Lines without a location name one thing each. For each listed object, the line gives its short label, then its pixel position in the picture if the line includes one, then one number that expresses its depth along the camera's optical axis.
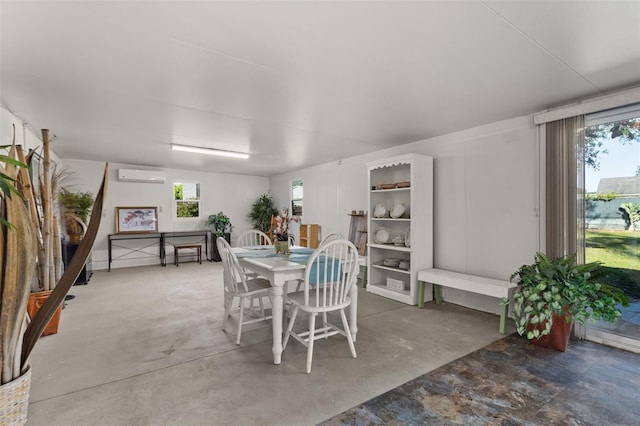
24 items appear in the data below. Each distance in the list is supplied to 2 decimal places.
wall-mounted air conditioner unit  6.64
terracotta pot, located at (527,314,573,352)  2.69
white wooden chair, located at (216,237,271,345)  2.77
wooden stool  6.96
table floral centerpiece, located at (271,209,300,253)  3.28
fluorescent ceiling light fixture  4.97
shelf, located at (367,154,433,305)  4.11
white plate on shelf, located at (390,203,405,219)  4.46
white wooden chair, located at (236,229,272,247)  4.28
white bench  3.16
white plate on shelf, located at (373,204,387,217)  4.75
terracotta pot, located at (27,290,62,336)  2.98
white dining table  2.46
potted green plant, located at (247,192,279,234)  8.30
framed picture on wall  6.80
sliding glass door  2.75
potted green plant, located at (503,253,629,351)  2.54
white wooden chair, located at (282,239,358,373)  2.40
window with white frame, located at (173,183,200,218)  7.54
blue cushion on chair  2.53
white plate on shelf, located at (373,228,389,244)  4.71
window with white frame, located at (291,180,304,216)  7.57
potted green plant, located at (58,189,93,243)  5.52
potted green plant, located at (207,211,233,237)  7.71
